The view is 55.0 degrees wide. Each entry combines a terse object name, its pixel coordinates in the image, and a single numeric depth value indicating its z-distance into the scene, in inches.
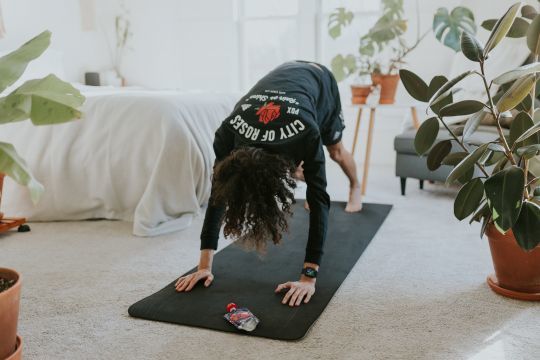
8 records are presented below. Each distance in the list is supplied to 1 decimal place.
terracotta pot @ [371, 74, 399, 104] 135.1
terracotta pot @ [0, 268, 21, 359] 48.8
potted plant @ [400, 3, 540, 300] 60.0
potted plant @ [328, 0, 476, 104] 126.1
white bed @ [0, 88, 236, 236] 105.7
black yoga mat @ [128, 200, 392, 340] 65.6
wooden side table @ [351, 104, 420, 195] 130.8
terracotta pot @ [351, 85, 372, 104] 136.2
